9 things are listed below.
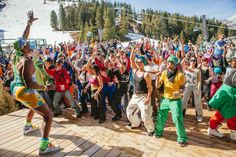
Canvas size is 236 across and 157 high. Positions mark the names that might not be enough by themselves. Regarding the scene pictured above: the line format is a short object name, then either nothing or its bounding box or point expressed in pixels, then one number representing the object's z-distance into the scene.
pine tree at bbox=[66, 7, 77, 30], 88.44
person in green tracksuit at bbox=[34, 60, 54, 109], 5.61
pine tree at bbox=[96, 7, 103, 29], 77.44
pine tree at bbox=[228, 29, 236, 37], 85.47
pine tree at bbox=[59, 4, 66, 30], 88.44
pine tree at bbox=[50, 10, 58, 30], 89.50
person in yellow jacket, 4.42
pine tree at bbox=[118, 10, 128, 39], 74.56
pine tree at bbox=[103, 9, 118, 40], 65.62
